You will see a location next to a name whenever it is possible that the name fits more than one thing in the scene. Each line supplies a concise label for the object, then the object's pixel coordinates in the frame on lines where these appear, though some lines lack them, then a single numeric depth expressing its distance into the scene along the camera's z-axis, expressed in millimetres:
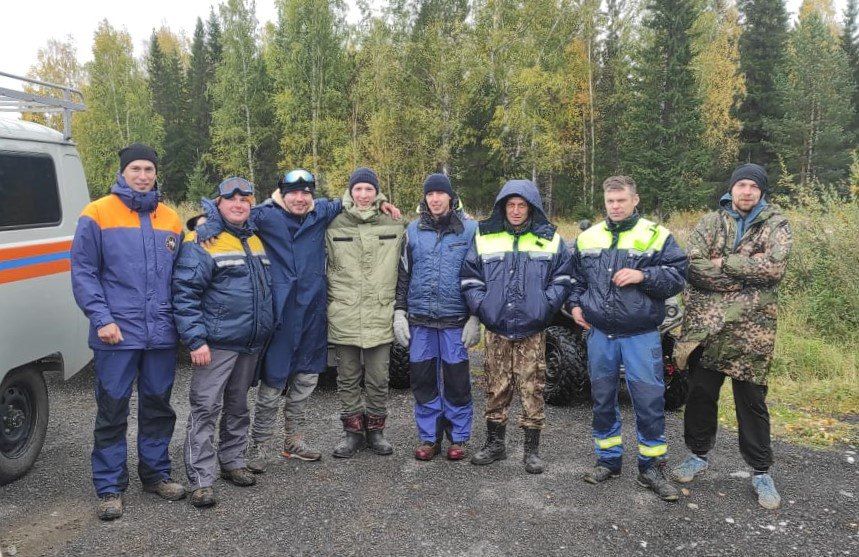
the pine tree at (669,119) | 22734
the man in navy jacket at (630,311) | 3908
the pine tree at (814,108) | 27000
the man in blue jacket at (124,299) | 3527
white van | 4000
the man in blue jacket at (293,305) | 4238
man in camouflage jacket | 3775
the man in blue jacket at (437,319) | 4391
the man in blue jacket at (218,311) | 3680
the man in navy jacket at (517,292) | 4227
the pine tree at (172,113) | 34469
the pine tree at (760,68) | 28047
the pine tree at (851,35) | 33500
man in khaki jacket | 4461
